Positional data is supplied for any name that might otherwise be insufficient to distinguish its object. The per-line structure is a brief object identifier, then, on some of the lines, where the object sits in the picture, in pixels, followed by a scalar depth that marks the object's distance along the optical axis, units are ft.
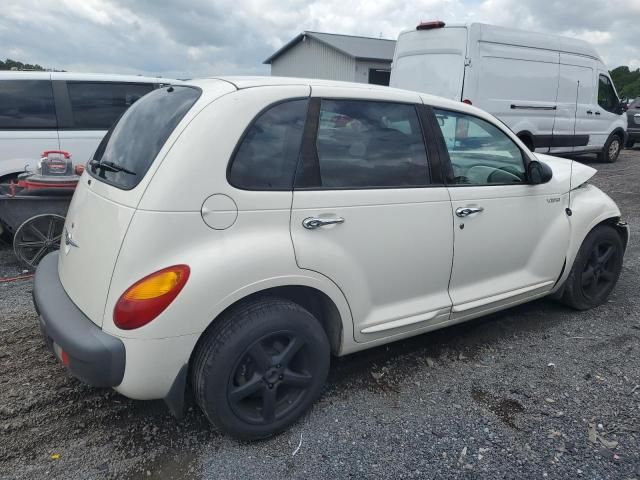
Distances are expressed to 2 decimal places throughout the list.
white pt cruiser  7.11
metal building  73.41
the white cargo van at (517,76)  26.94
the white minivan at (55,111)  18.31
